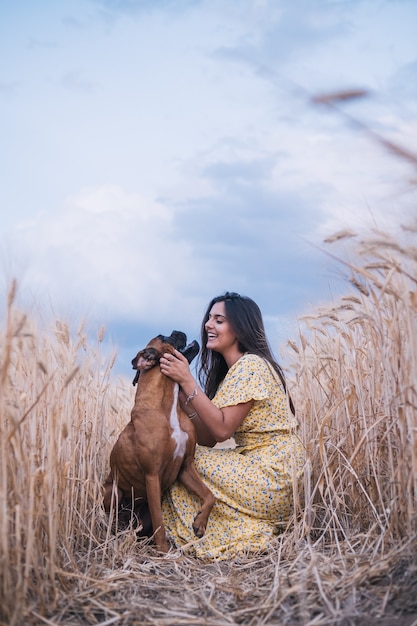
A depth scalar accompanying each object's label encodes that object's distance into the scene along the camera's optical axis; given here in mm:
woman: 3893
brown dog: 3695
